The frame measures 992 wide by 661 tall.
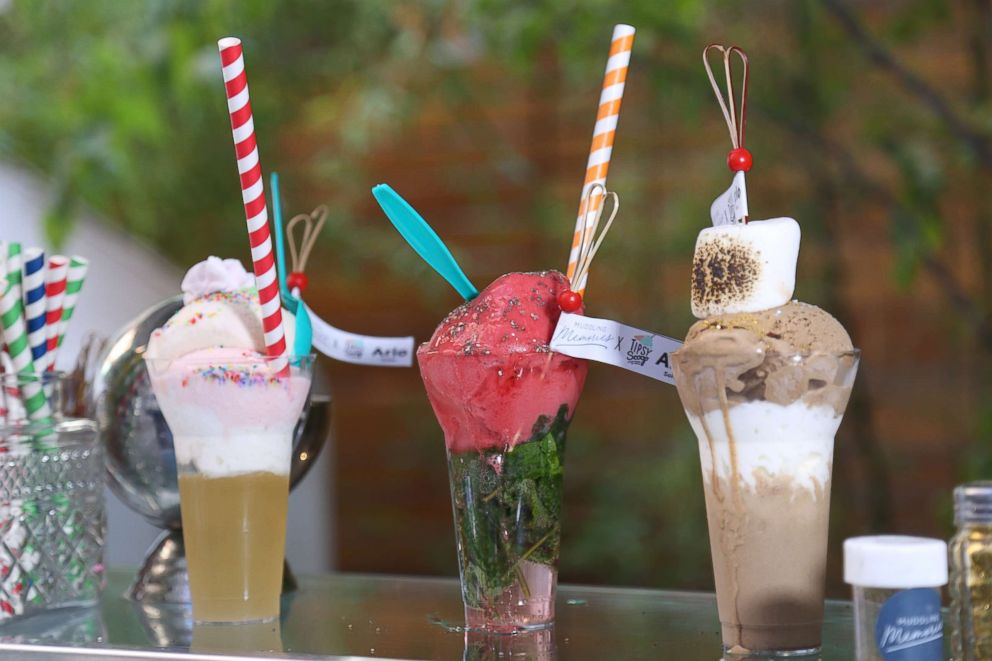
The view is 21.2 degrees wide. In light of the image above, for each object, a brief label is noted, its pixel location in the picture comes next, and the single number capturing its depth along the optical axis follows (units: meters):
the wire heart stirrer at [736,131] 1.49
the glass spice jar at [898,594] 1.38
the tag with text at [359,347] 1.67
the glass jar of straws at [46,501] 1.63
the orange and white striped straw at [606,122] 1.57
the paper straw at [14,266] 1.66
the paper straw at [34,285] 1.66
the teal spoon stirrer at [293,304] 1.64
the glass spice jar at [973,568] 1.41
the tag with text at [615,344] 1.53
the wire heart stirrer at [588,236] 1.56
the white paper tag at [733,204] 1.51
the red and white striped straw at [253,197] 1.58
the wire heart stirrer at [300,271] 1.68
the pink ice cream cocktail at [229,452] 1.58
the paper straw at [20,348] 1.65
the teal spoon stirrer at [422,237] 1.55
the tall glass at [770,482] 1.46
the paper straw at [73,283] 1.70
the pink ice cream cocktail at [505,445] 1.53
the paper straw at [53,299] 1.68
